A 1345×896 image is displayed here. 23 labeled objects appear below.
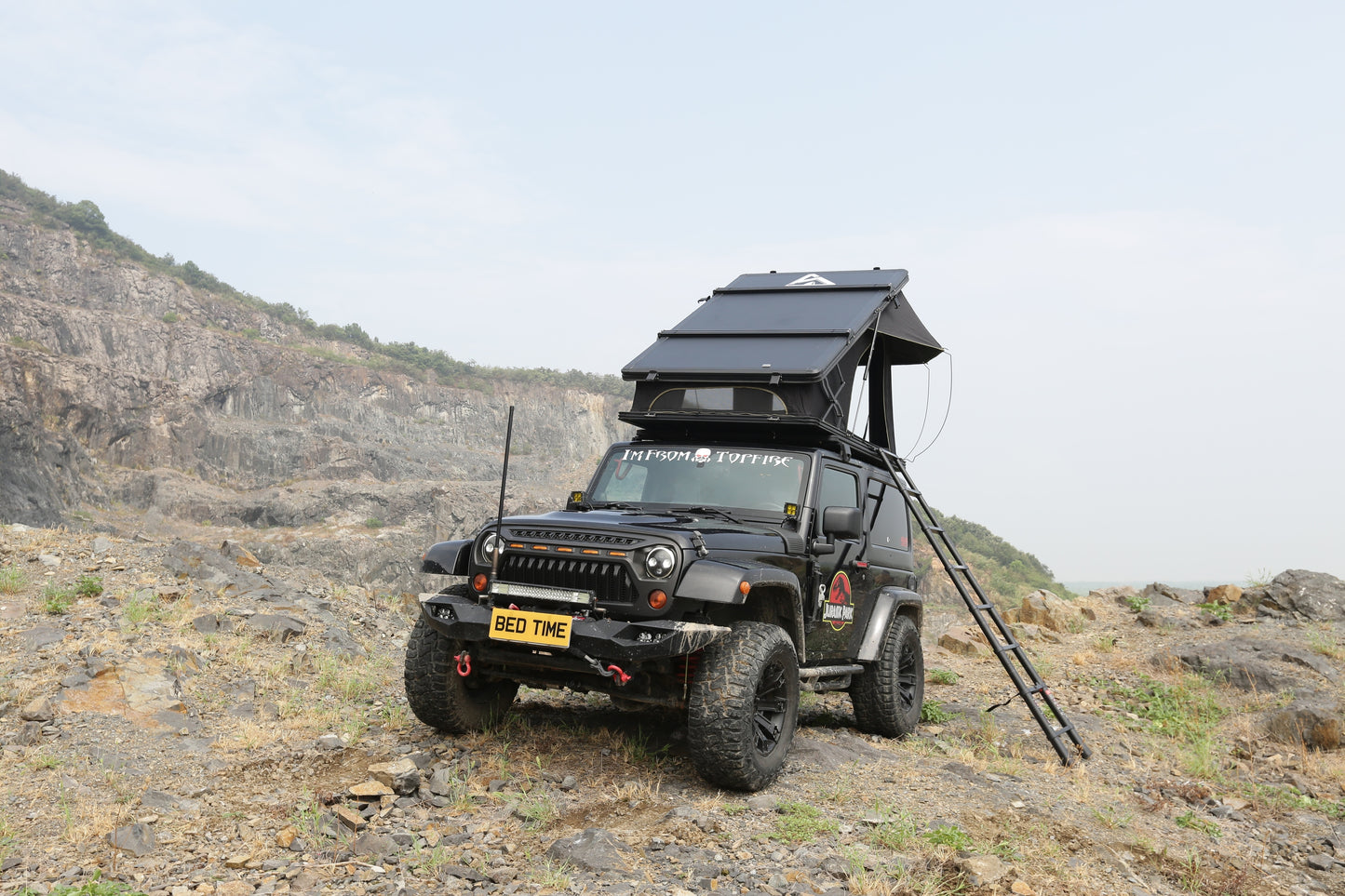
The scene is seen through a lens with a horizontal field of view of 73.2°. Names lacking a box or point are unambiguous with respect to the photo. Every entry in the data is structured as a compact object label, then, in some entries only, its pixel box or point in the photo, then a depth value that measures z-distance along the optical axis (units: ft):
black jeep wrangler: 16.80
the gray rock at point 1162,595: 46.98
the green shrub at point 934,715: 28.02
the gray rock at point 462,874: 13.38
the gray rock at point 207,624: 27.84
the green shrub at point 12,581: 28.22
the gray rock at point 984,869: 13.53
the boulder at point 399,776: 16.31
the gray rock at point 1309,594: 40.83
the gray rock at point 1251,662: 33.19
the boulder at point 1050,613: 44.57
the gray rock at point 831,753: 19.93
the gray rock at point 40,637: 24.62
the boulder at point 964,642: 39.96
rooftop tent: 22.72
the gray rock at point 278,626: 28.99
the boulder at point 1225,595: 43.75
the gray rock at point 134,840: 13.94
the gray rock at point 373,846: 14.08
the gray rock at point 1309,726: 27.00
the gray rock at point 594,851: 13.64
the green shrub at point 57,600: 26.86
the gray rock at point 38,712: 20.17
